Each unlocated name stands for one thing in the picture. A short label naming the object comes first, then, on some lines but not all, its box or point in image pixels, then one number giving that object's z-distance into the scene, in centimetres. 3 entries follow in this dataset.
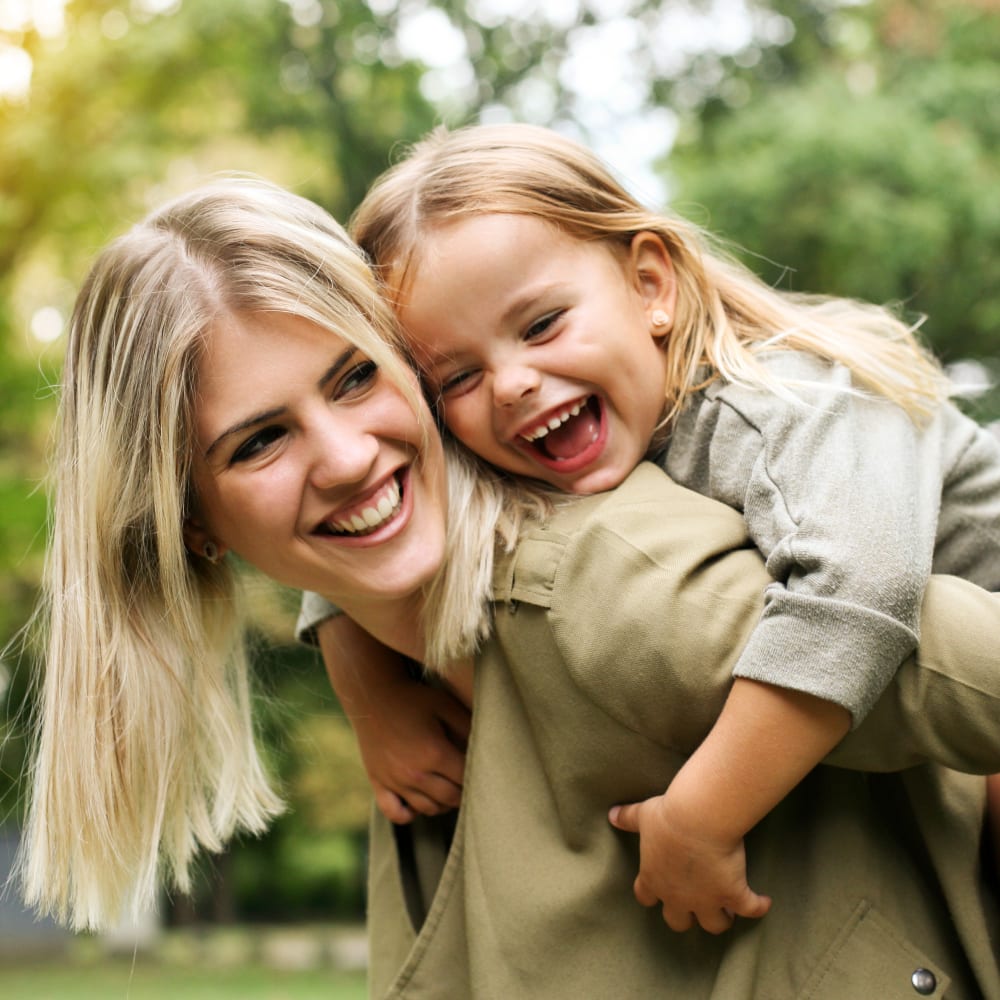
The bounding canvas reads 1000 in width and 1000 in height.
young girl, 84
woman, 87
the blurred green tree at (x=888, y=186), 363
